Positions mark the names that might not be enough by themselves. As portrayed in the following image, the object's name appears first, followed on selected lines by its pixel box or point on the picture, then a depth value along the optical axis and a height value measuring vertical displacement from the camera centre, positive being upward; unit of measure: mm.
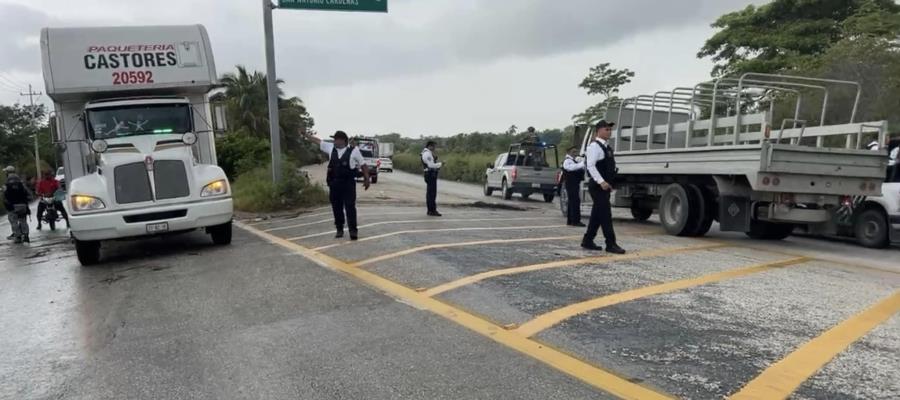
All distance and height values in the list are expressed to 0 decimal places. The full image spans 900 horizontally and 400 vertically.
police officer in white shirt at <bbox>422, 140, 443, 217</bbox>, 13923 -1208
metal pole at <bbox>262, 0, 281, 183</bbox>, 16359 +592
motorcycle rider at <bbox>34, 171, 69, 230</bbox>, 16508 -1750
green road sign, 15344 +2483
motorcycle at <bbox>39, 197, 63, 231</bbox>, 16688 -2311
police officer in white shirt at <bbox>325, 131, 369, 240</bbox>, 9883 -830
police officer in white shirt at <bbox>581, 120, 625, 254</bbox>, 8422 -762
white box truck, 9344 -241
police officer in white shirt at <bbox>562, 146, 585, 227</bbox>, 12375 -1280
